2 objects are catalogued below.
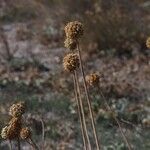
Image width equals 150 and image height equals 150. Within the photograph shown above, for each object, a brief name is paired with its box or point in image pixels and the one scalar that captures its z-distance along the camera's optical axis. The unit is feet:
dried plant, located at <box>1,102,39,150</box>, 8.48
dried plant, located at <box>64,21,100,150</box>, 8.83
